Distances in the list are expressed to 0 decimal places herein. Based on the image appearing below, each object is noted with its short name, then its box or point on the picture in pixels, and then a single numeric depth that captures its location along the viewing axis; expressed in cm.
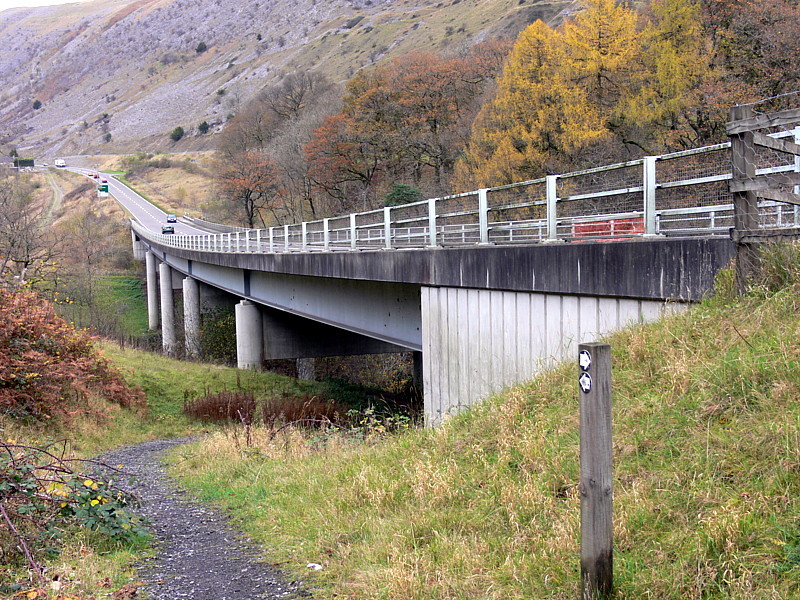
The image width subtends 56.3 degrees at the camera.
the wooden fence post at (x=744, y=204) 579
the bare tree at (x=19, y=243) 2634
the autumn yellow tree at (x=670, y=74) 2683
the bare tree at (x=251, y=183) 5531
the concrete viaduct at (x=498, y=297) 680
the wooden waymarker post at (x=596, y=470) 349
